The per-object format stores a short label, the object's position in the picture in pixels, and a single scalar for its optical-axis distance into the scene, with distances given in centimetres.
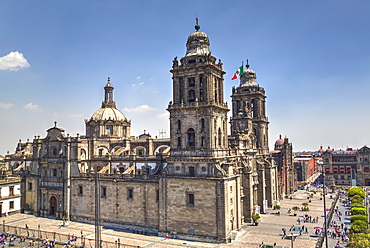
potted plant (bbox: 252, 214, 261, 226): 5062
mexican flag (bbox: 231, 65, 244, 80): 5450
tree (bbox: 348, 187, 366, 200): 6875
